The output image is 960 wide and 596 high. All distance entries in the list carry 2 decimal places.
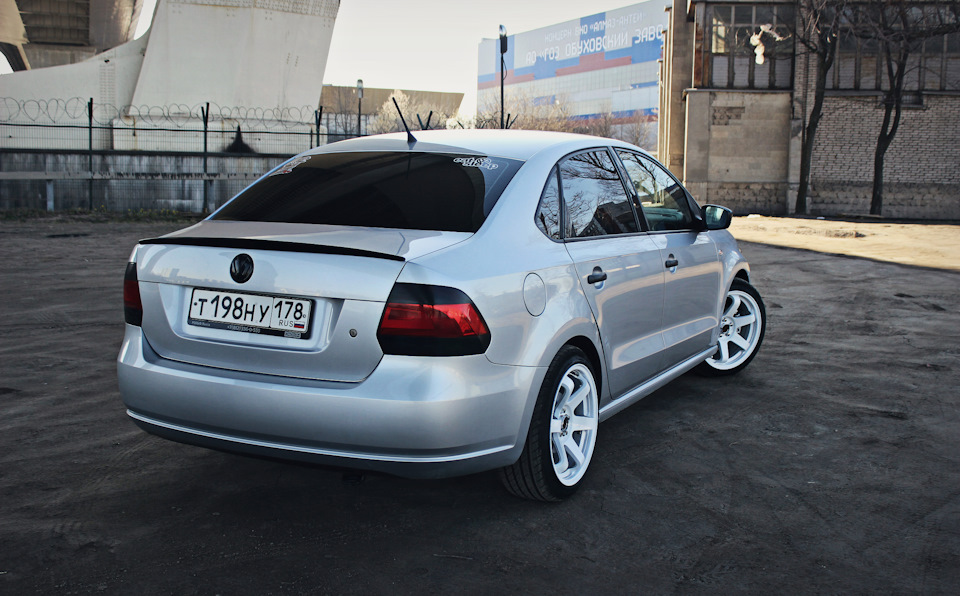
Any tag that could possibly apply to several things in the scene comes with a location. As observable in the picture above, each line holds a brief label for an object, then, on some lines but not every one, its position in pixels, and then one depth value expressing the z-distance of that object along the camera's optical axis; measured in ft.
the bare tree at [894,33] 95.86
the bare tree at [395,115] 248.52
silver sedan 9.87
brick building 103.19
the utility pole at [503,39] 82.38
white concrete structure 82.02
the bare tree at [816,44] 98.74
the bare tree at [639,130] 315.78
